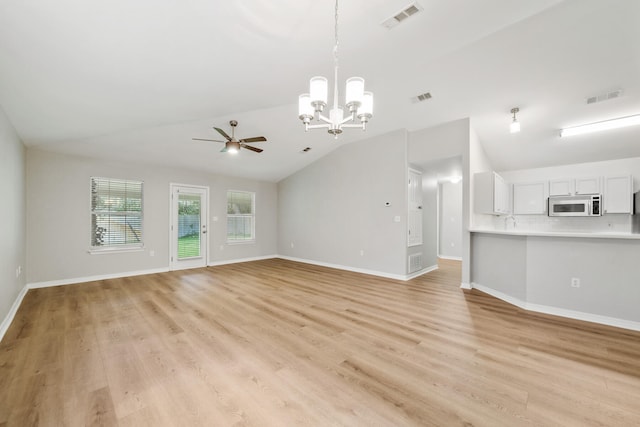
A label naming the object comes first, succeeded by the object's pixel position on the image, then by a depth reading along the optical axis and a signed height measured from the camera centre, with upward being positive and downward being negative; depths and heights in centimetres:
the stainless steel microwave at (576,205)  508 +16
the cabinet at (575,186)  519 +56
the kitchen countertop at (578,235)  284 -27
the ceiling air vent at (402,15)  201 +159
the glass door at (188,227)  616 -33
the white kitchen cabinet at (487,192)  451 +37
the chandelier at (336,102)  199 +90
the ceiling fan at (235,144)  418 +114
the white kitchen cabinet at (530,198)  570 +34
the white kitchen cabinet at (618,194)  485 +36
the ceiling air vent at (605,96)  347 +161
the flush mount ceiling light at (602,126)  395 +140
